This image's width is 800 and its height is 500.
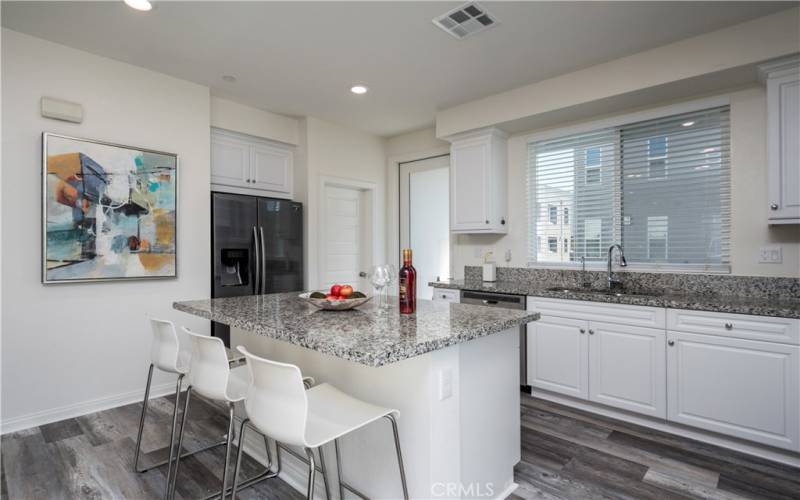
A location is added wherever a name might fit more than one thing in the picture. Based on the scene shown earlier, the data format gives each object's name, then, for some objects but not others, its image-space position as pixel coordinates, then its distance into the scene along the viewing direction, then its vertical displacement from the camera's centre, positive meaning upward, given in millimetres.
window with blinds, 3080 +461
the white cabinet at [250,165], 4044 +857
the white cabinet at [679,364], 2342 -736
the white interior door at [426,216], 4930 +401
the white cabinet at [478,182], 3939 +644
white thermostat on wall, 2844 +959
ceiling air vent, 2500 +1416
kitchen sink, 3141 -336
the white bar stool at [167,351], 2057 -509
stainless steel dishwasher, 3414 -452
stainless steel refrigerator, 3670 +22
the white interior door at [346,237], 4809 +151
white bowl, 2037 -265
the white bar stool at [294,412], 1300 -561
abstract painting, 2855 +279
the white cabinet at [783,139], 2506 +667
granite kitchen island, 1526 -563
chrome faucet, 3357 -249
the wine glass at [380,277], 2049 -136
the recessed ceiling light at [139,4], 2391 +1404
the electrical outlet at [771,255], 2770 -37
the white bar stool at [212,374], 1704 -521
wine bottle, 1854 -171
